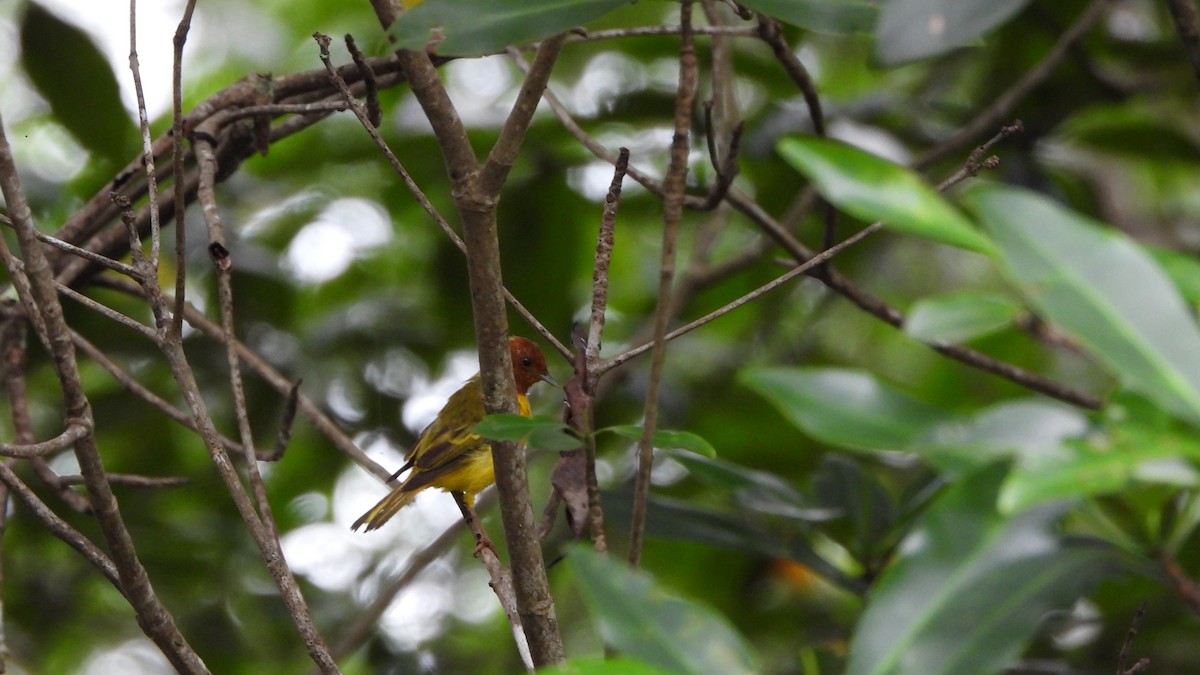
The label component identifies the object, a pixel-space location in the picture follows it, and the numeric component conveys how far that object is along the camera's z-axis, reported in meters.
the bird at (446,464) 8.31
